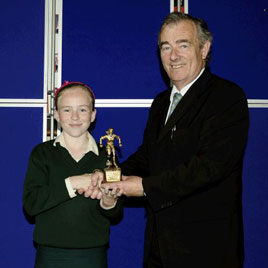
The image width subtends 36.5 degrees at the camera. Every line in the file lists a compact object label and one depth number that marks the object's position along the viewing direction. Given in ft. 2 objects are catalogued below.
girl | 6.57
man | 6.12
